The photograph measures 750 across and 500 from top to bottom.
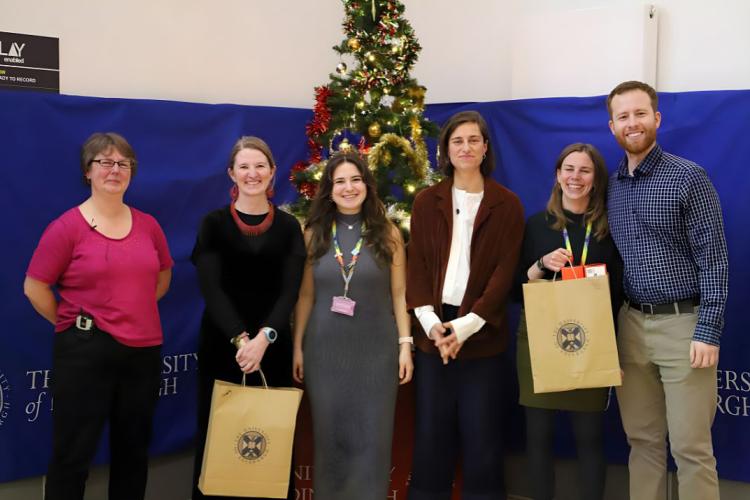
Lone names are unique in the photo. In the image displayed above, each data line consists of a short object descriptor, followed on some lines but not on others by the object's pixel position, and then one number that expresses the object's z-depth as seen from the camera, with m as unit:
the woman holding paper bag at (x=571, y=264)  2.84
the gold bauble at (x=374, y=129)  3.60
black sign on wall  3.41
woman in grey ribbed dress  2.89
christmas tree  3.58
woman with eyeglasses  2.70
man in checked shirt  2.62
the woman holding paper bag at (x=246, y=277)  2.82
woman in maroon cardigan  2.81
